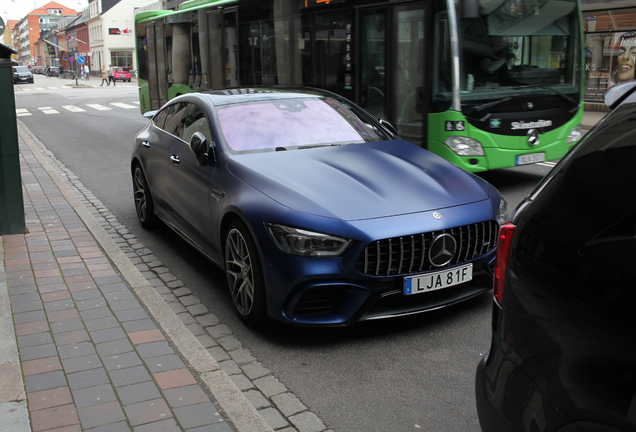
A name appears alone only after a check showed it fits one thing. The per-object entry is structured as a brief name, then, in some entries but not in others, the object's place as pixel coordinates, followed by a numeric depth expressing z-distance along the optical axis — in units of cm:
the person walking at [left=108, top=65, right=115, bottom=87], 6443
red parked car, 7281
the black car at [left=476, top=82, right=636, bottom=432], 165
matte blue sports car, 389
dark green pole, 623
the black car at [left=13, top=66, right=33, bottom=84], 6331
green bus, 805
